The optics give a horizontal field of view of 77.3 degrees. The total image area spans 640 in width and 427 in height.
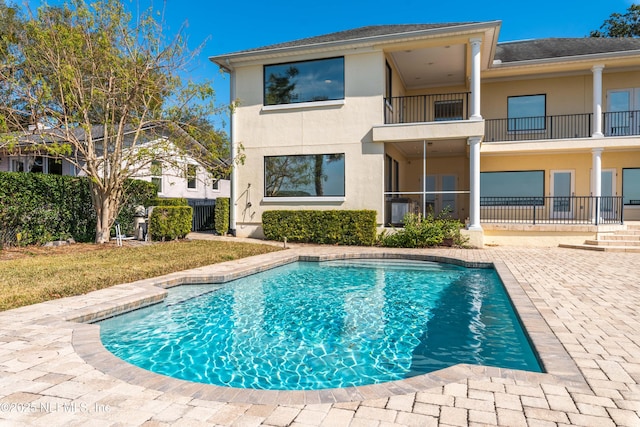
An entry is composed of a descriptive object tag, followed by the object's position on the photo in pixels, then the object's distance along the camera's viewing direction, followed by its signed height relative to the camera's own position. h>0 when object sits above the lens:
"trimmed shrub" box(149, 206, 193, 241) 13.43 -0.48
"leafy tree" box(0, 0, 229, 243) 11.49 +3.72
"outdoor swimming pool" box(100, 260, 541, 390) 4.34 -1.69
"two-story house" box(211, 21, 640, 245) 13.91 +3.37
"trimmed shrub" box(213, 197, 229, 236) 15.89 -0.24
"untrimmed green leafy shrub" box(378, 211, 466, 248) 13.13 -0.80
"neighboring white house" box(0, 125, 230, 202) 13.99 +1.52
